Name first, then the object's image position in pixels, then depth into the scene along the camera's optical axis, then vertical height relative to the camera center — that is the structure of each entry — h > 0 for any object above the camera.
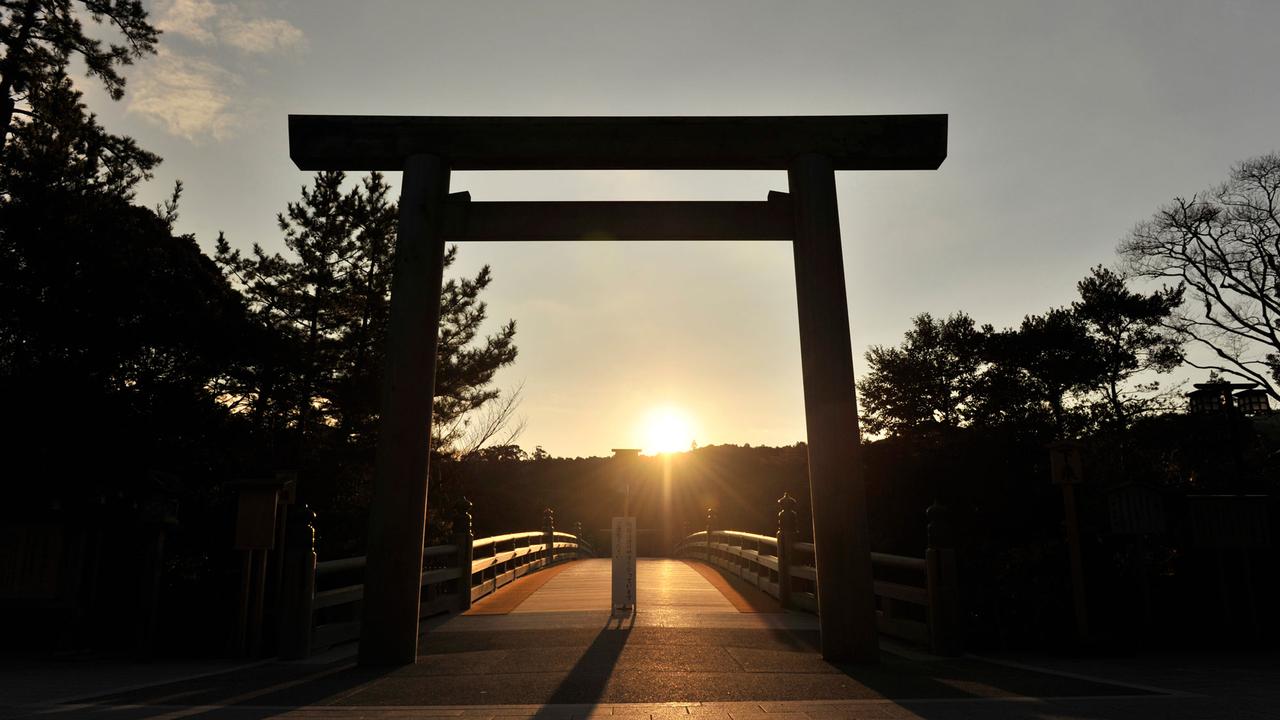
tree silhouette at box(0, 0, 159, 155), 13.34 +8.32
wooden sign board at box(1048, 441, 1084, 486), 8.20 +0.32
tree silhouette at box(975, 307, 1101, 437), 31.38 +5.18
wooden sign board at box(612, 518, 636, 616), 10.02 -0.87
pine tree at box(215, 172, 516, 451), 17.78 +4.59
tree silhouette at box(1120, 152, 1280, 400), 21.58 +6.58
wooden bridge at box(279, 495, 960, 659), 7.24 -1.33
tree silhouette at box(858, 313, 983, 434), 36.25 +5.60
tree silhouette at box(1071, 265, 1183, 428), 31.19 +6.64
